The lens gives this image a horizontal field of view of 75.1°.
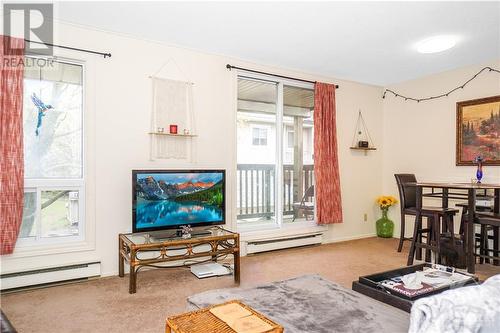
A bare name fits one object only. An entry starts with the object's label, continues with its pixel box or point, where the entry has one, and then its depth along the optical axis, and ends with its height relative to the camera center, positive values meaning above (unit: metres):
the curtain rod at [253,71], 4.14 +1.26
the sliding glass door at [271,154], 4.60 +0.17
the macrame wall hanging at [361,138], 5.33 +0.46
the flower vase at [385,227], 5.39 -1.02
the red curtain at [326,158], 4.81 +0.11
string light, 4.32 +1.17
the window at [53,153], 3.14 +0.12
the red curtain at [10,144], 2.86 +0.18
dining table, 3.39 -0.45
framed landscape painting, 4.24 +0.48
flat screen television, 3.24 -0.35
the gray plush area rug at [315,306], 1.48 -0.73
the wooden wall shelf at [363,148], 5.32 +0.29
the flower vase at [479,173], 3.83 -0.08
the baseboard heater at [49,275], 2.93 -1.05
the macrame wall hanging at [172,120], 3.68 +0.52
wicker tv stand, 2.93 -0.80
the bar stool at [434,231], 3.59 -0.76
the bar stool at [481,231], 3.76 -0.77
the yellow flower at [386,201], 5.34 -0.58
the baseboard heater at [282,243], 4.28 -1.08
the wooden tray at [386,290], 1.86 -0.78
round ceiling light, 3.59 +1.39
